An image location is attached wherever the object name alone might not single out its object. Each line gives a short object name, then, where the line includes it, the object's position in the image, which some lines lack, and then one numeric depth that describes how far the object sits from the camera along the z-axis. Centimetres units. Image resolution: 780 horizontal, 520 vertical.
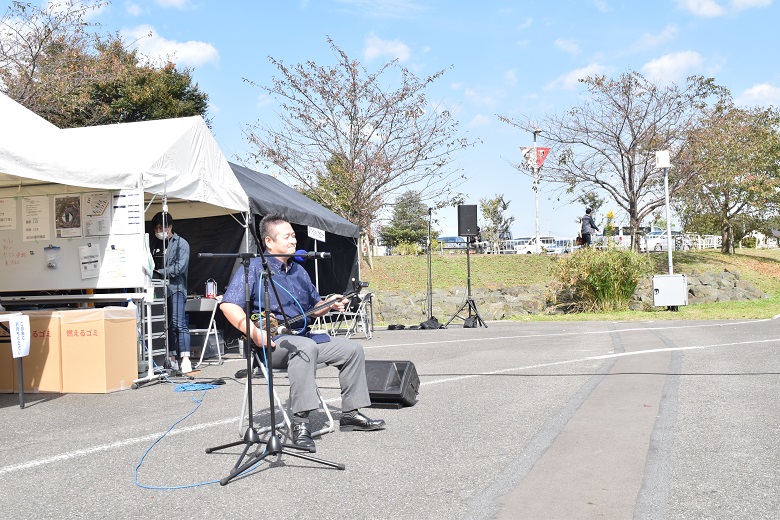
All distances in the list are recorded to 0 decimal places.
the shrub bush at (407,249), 3400
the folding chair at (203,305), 1057
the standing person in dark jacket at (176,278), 926
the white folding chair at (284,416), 481
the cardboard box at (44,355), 739
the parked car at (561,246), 3322
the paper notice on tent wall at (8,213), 885
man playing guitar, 479
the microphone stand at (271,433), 429
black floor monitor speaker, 607
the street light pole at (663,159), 1973
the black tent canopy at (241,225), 1167
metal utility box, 1869
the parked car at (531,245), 3902
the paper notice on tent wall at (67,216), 861
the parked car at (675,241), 3541
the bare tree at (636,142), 2644
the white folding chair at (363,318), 1348
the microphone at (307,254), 467
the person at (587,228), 2491
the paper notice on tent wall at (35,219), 874
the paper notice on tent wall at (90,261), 843
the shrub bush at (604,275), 1973
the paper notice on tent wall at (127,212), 838
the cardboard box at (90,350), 734
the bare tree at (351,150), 2350
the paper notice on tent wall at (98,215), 848
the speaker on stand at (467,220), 1573
